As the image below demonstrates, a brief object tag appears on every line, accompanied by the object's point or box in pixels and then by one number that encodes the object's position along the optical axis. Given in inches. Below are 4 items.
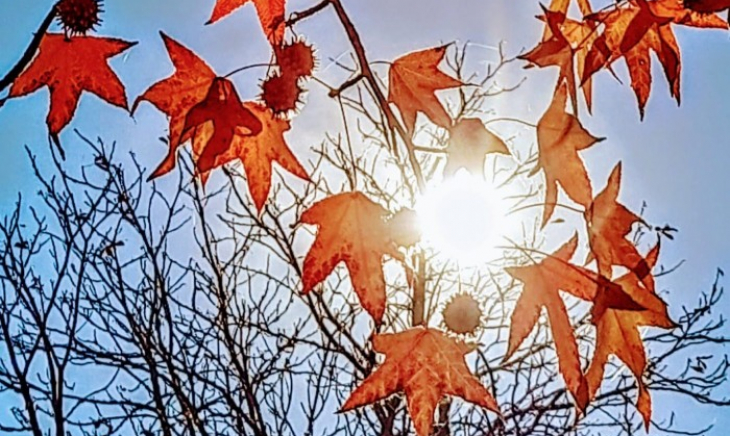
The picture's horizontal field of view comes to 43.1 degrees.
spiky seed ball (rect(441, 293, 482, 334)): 41.1
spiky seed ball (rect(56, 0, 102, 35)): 32.0
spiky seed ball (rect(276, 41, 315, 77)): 37.7
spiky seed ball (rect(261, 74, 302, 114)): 37.9
